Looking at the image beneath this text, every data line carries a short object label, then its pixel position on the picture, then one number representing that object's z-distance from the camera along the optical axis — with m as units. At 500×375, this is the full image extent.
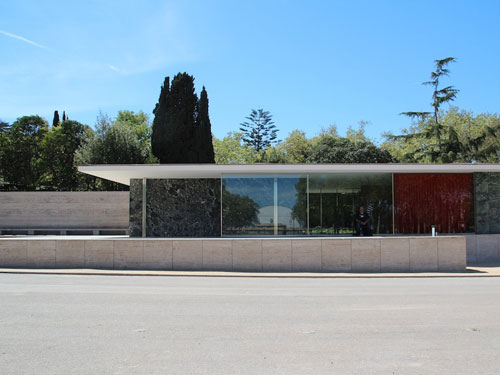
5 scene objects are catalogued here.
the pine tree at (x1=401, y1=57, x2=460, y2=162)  38.50
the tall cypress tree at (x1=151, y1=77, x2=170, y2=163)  44.12
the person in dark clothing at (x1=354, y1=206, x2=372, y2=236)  20.14
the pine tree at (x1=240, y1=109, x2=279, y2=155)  64.06
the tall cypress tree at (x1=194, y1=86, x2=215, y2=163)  44.09
